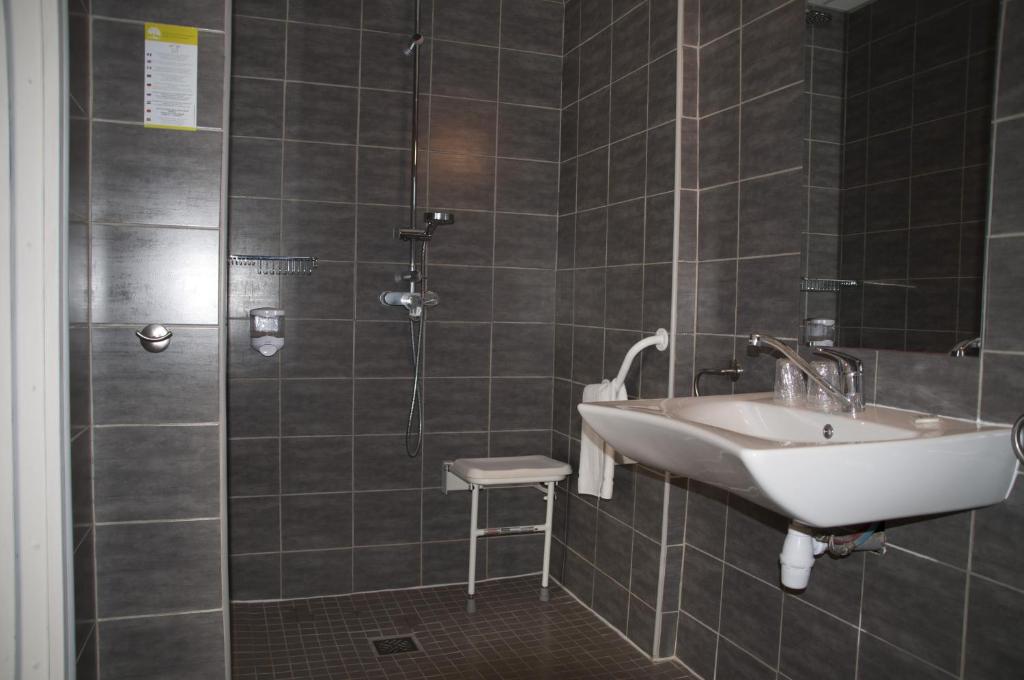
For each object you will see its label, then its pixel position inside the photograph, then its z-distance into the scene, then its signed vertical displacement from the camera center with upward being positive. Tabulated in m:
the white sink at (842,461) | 1.37 -0.29
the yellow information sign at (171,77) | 1.97 +0.59
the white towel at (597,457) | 2.79 -0.56
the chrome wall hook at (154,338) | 1.97 -0.10
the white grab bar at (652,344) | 2.63 -0.12
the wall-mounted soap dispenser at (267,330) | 2.94 -0.11
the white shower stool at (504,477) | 3.02 -0.69
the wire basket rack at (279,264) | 3.01 +0.16
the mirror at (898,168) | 1.69 +0.37
